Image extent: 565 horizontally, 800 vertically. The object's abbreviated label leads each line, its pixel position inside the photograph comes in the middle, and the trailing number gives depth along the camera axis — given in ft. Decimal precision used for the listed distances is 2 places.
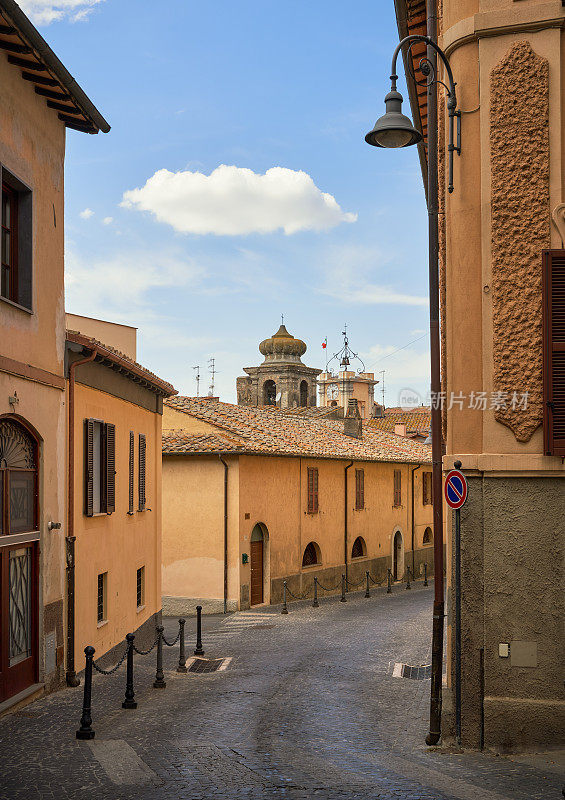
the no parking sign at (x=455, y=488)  29.84
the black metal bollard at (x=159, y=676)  44.42
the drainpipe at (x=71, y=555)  43.34
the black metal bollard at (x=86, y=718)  31.94
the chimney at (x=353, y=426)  132.57
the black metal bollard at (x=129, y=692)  38.40
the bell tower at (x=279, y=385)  187.11
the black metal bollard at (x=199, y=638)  57.37
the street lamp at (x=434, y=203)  30.81
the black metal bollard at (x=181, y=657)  50.52
